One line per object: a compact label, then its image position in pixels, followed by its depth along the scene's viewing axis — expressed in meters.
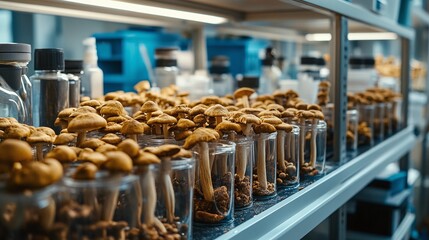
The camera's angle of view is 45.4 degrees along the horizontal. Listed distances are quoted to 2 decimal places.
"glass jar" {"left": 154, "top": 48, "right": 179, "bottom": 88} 1.67
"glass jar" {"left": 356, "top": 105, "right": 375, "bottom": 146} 1.85
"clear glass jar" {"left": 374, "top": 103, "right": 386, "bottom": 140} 2.02
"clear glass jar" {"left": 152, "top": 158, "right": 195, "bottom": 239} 0.74
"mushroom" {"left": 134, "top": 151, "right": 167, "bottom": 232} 0.67
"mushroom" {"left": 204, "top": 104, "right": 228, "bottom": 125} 0.95
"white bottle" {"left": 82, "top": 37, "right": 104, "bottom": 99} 1.41
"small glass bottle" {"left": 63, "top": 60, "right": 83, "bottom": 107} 1.18
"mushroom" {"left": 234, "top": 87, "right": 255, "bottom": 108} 1.34
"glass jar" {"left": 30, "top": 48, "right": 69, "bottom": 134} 1.08
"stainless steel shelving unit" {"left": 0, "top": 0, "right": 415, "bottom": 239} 1.01
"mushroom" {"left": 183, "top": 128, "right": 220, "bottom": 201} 0.81
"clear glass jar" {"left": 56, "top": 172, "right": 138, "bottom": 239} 0.58
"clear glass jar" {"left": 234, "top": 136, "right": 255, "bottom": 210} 0.98
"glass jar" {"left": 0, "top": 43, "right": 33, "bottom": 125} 0.94
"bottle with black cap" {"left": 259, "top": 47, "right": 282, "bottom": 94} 2.04
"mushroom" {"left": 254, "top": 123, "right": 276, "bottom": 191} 1.01
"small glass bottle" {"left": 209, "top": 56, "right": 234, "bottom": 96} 2.02
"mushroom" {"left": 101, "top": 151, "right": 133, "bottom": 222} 0.61
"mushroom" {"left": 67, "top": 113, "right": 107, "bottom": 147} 0.77
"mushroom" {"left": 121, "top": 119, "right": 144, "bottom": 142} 0.82
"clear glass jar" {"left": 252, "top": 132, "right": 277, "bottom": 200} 1.04
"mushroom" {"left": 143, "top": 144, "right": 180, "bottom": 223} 0.72
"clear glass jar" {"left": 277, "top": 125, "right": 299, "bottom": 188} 1.13
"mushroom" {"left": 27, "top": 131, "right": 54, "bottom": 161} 0.78
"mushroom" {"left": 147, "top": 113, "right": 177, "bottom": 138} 0.88
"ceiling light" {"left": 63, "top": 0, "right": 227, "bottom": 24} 1.41
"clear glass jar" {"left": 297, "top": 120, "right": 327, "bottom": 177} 1.26
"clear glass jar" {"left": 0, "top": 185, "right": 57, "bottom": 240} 0.53
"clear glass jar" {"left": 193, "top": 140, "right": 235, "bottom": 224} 0.88
